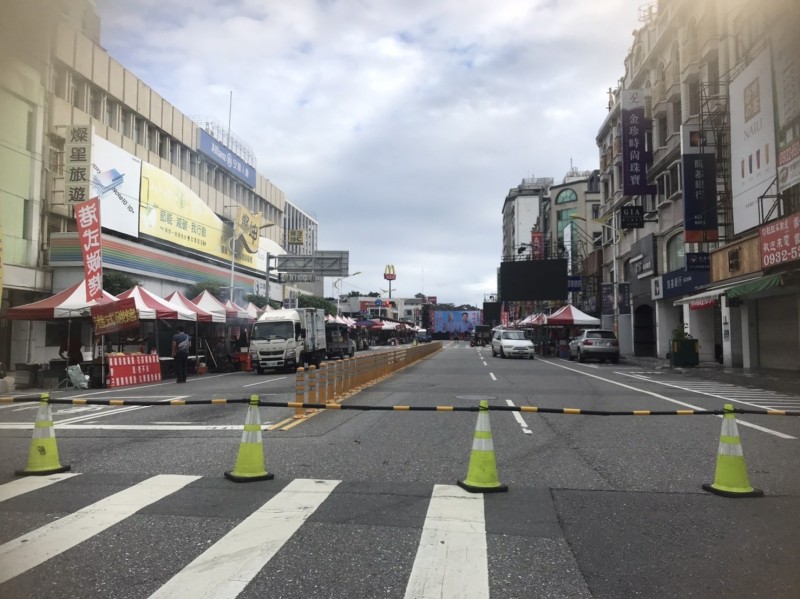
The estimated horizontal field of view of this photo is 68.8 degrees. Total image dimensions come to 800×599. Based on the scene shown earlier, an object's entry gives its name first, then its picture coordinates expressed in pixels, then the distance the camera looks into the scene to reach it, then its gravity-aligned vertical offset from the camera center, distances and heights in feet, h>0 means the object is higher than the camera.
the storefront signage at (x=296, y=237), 215.72 +37.24
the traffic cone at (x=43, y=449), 21.95 -4.24
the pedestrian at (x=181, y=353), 65.10 -1.81
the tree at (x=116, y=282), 89.20 +8.42
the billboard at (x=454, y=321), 333.83 +8.92
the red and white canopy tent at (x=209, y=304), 86.83 +5.10
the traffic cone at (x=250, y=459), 20.74 -4.36
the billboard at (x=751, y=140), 63.26 +22.72
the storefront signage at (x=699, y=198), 81.30 +19.47
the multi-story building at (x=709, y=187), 59.47 +19.66
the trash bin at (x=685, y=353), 80.18 -2.27
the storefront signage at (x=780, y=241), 54.19 +9.32
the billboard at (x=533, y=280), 150.20 +14.59
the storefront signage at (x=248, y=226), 162.91 +31.80
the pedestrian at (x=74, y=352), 61.36 -1.58
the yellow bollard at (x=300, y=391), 36.47 -3.42
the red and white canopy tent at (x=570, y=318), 123.21 +3.92
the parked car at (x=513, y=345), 119.55 -1.73
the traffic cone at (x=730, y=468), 18.99 -4.34
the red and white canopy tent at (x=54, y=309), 61.72 +2.96
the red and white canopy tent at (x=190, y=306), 79.81 +4.27
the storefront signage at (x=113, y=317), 60.13 +2.07
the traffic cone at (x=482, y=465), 19.30 -4.30
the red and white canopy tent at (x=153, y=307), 66.28 +3.50
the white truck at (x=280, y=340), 79.97 -0.44
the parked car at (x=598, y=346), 102.83 -1.67
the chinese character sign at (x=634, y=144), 112.27 +37.28
